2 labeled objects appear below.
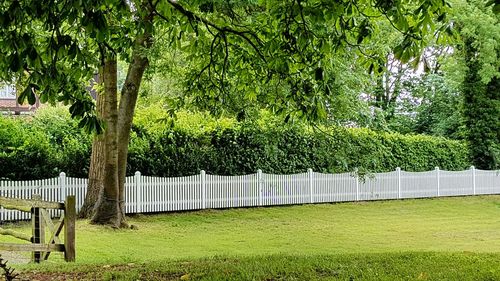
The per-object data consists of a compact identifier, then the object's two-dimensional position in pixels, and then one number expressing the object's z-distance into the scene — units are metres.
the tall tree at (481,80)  21.52
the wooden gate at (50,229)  8.20
